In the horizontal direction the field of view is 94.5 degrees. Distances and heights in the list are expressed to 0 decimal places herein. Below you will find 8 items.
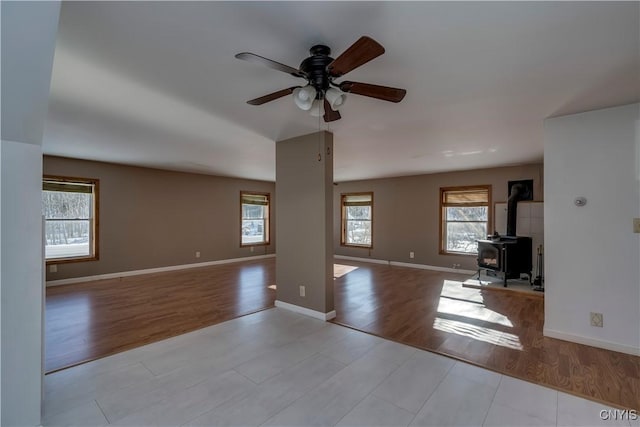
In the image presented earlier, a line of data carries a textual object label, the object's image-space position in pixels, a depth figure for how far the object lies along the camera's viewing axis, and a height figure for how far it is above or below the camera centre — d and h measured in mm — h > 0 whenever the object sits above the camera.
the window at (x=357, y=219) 8195 -137
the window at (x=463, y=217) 6348 -54
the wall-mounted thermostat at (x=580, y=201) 2910 +135
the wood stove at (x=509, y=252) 4922 -639
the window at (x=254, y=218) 8266 -123
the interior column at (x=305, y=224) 3648 -128
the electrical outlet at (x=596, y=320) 2854 -1018
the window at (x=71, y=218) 5234 -77
